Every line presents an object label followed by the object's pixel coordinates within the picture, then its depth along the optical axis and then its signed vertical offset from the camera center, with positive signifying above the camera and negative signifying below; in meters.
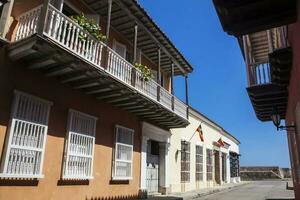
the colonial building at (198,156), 17.06 +1.67
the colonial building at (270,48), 4.43 +2.45
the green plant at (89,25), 8.63 +4.31
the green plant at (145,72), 11.40 +4.02
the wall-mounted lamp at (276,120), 8.73 +1.79
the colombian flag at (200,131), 20.02 +3.17
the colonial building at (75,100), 7.23 +2.45
